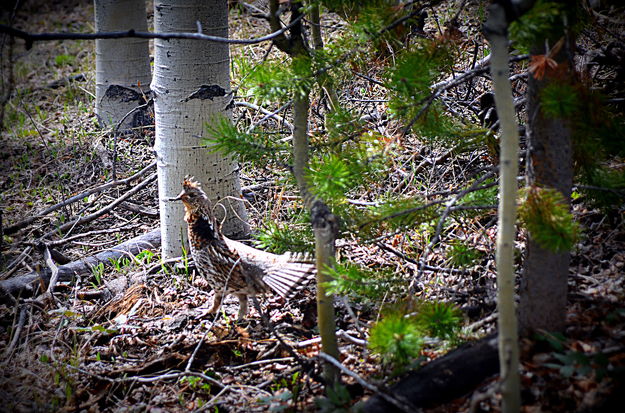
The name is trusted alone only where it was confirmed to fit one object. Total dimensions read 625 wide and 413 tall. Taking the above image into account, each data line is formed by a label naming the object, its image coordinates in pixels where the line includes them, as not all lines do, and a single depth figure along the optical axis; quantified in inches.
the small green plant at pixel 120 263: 323.6
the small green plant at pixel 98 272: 311.0
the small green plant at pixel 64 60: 708.7
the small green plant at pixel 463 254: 194.4
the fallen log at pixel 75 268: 301.6
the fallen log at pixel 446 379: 162.6
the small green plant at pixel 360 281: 170.1
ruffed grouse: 238.4
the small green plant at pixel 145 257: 327.8
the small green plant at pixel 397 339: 145.2
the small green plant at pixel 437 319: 160.4
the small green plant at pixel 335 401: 164.7
